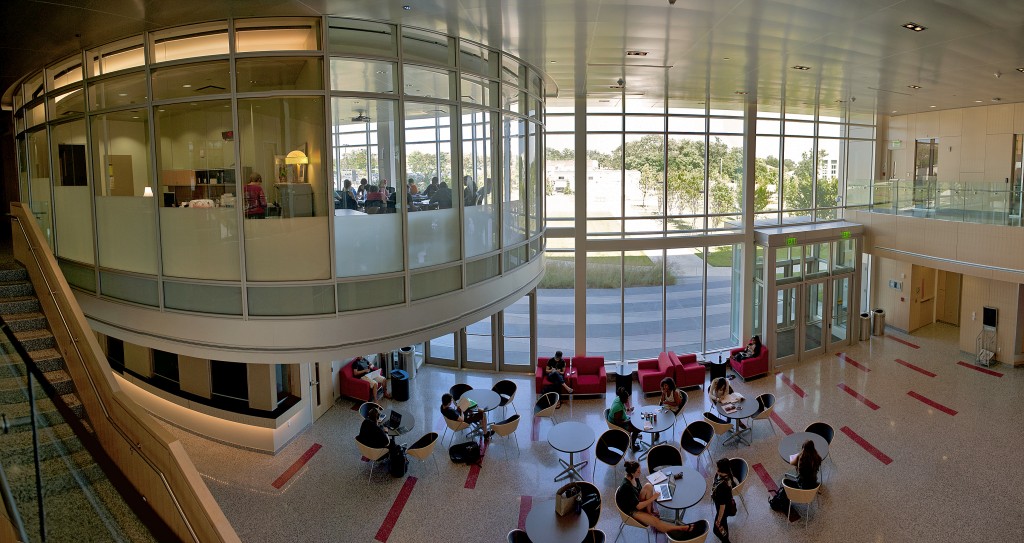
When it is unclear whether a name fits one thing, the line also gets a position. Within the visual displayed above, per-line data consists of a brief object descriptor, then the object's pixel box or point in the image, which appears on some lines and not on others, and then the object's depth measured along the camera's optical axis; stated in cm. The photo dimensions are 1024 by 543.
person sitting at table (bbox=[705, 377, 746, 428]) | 1052
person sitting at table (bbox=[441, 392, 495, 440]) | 1017
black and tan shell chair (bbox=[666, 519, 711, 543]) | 678
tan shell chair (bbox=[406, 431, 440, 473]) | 920
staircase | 368
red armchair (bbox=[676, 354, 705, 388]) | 1302
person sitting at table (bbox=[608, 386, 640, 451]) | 988
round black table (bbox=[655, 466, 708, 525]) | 734
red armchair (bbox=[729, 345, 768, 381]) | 1357
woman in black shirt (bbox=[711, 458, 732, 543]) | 737
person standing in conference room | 664
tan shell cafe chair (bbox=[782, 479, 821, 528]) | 768
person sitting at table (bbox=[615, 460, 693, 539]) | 705
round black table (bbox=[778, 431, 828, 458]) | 877
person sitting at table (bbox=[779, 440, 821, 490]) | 784
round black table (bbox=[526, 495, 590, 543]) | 668
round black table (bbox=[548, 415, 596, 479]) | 890
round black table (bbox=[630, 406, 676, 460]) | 960
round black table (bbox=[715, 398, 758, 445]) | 996
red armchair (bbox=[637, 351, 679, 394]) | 1282
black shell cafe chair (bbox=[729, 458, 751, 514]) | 795
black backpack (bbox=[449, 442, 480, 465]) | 970
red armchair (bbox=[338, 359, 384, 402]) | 1217
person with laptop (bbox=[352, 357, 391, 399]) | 1227
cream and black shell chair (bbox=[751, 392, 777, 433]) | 1035
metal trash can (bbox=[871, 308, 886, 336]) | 1686
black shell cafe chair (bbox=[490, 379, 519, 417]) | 1172
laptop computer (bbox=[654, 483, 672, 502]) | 745
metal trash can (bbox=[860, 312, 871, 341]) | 1644
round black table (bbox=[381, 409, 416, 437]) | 977
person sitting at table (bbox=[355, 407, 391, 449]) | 919
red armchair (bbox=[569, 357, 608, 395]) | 1273
